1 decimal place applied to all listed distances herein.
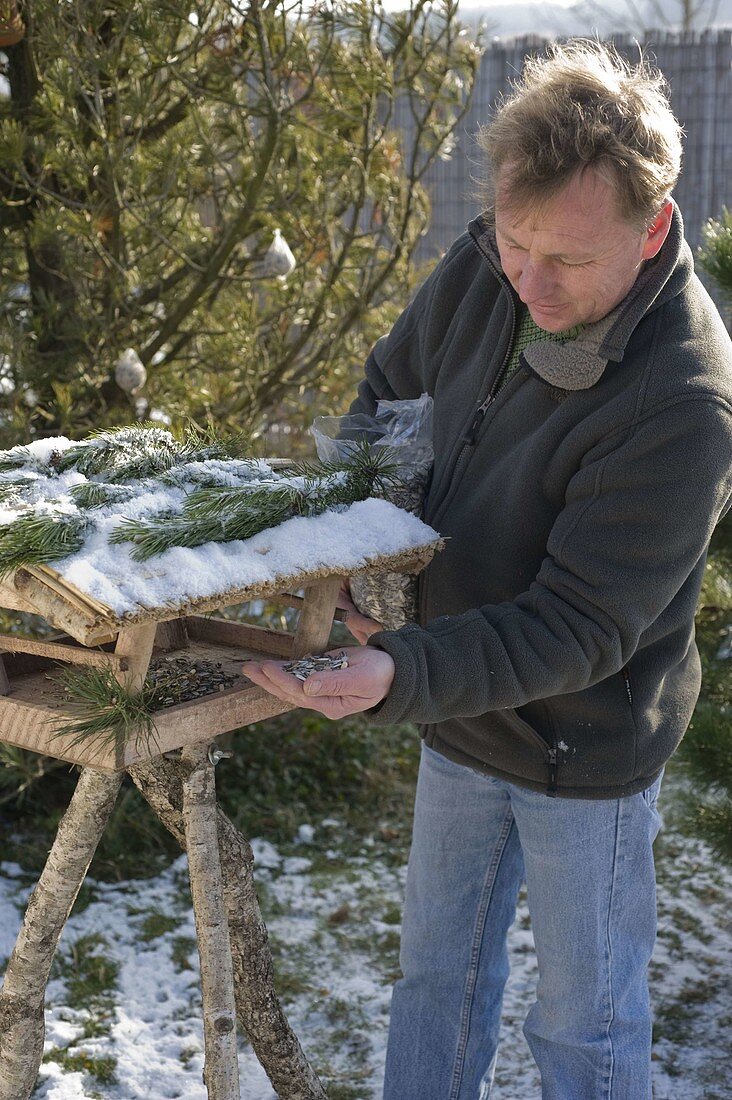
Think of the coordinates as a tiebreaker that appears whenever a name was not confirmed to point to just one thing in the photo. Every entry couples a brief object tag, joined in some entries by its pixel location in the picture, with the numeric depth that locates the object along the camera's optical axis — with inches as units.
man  55.9
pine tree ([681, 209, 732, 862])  101.0
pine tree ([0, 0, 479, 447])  112.6
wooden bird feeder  51.9
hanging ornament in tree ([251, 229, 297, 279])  110.3
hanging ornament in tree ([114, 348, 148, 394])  110.4
